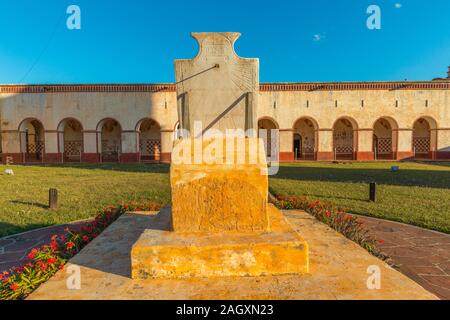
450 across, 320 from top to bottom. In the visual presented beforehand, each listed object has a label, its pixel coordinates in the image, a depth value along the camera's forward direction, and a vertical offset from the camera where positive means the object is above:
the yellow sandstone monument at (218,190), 2.13 -0.37
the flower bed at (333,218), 3.22 -1.06
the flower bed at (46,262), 2.07 -1.07
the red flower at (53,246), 2.77 -1.01
